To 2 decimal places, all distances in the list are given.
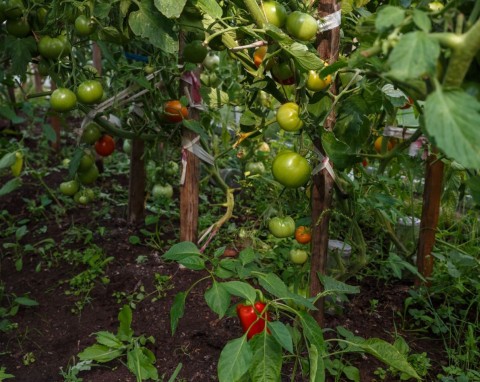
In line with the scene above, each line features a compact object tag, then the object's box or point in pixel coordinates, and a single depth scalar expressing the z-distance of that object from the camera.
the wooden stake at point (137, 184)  2.27
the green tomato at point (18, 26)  1.50
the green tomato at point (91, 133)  1.96
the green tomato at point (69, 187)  2.04
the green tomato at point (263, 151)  2.43
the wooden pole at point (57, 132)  3.30
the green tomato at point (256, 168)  2.33
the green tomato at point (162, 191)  2.19
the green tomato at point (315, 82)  1.14
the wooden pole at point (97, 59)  2.90
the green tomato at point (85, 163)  1.95
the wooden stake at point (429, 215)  1.75
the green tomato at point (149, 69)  1.73
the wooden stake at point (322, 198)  1.20
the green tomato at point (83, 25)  1.34
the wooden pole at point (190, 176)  1.81
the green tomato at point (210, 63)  2.28
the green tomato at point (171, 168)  2.26
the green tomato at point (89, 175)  2.01
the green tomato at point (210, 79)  2.34
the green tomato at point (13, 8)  1.45
